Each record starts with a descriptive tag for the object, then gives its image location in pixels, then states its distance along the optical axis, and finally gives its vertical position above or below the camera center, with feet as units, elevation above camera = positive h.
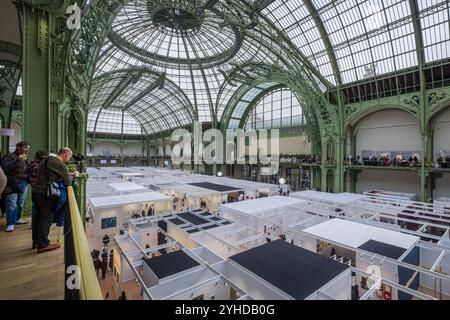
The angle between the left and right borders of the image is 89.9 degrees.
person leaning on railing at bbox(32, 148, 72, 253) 13.11 -2.12
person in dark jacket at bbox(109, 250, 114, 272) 42.85 -19.47
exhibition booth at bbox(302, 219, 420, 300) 28.96 -12.22
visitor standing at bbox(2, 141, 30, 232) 16.58 -1.43
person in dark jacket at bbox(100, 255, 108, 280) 40.16 -19.29
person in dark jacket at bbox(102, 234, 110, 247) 50.65 -18.79
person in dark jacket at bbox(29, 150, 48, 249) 13.70 -1.14
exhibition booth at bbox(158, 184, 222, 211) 80.02 -14.81
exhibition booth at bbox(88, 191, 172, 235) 57.77 -13.79
